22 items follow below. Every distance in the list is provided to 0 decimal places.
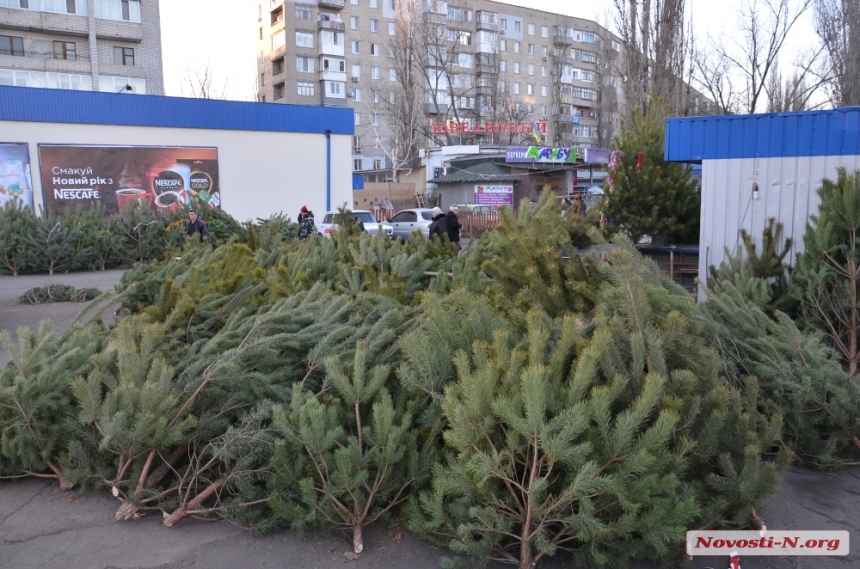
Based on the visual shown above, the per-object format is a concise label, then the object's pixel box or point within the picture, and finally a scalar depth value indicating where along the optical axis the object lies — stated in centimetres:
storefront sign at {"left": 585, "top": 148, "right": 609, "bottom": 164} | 4300
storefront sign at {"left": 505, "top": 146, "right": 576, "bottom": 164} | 4169
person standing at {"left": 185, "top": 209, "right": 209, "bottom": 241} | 1577
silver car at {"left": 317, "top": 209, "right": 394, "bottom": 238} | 2425
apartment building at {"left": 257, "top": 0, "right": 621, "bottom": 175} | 5956
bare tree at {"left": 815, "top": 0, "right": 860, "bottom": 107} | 2500
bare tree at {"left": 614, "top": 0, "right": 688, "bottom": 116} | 2312
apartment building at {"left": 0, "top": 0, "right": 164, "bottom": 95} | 4147
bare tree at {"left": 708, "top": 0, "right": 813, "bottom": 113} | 2742
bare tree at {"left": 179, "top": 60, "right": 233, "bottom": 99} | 5497
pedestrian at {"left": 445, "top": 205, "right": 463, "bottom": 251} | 1588
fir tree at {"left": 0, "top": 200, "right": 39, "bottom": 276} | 1645
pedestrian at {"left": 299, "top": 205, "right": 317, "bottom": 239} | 1915
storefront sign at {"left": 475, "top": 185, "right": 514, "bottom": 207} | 4091
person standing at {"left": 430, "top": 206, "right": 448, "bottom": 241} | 1580
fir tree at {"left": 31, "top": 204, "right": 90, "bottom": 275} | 1672
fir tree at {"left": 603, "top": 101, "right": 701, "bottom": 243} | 1380
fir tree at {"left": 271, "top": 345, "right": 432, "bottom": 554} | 364
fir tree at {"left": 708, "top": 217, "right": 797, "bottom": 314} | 757
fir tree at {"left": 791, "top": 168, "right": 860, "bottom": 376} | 670
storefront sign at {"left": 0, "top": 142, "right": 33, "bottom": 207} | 2350
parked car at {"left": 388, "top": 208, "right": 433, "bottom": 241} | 2713
